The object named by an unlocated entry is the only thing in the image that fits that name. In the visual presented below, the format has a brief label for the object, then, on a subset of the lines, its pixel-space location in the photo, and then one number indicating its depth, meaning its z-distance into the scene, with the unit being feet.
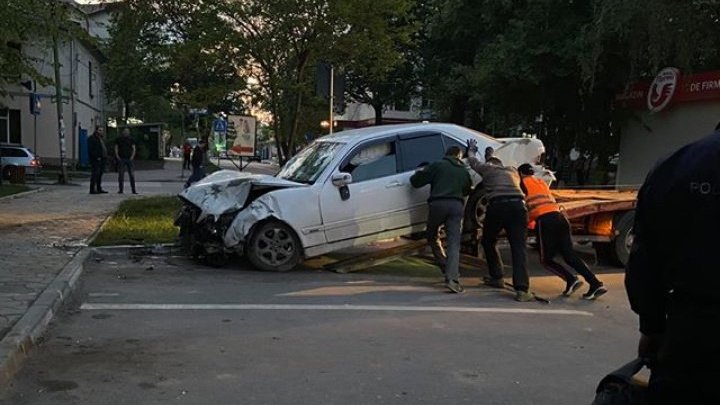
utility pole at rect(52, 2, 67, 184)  79.29
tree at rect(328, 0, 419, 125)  45.88
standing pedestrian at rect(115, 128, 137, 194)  61.21
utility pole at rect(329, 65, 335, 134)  39.19
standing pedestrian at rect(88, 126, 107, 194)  61.16
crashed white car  29.81
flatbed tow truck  30.63
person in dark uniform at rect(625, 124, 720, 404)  6.96
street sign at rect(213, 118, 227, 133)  71.76
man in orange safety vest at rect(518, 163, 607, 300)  27.14
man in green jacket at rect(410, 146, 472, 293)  27.66
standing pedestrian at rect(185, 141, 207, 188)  62.03
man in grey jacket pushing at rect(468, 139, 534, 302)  26.89
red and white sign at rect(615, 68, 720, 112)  56.49
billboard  67.41
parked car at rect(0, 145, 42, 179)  79.20
